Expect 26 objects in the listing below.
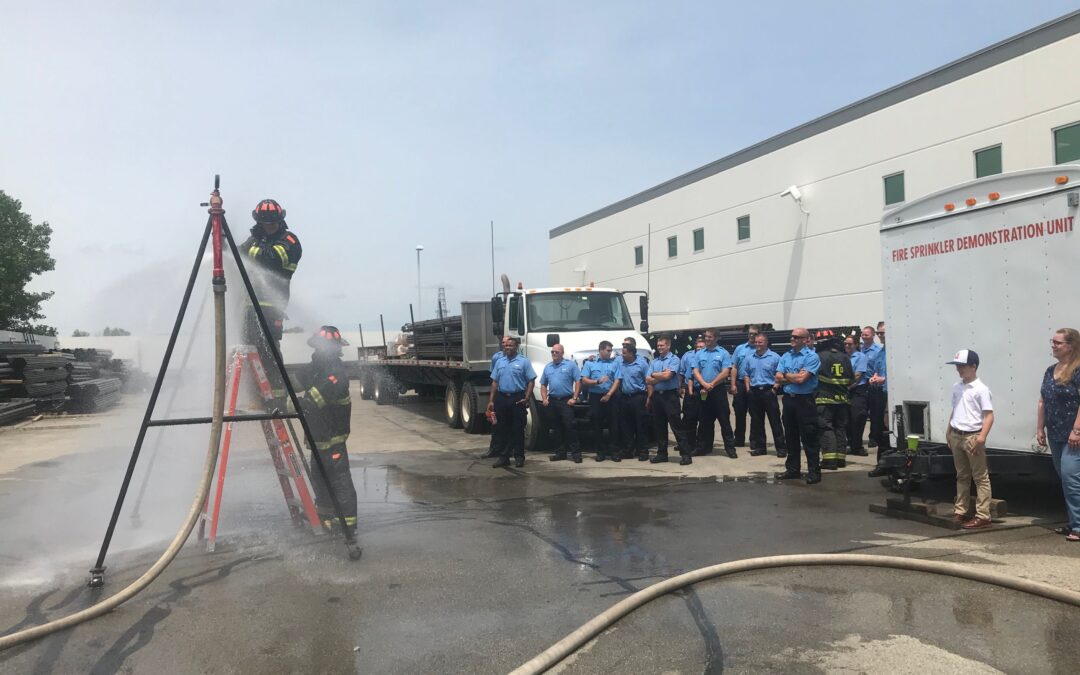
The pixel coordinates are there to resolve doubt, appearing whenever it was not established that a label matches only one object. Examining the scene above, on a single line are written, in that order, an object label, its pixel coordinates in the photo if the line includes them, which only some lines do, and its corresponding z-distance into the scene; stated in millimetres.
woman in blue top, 5930
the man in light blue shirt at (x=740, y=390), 11359
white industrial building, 16984
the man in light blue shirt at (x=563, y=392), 10906
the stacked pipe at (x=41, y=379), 19359
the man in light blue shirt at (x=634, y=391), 10773
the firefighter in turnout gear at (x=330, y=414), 6383
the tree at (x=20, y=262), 43312
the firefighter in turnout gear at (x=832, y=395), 9922
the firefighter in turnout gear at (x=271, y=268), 6379
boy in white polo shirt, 6316
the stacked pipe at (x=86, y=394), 19797
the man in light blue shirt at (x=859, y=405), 10914
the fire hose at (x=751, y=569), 3822
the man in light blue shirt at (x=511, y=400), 10430
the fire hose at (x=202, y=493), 4252
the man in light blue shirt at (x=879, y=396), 10871
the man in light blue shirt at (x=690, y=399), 11094
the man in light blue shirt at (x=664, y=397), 10609
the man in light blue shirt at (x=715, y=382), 10922
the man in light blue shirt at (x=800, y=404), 8922
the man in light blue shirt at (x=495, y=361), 10688
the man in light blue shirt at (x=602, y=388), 11008
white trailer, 6363
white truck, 12148
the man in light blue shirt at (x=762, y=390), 10797
